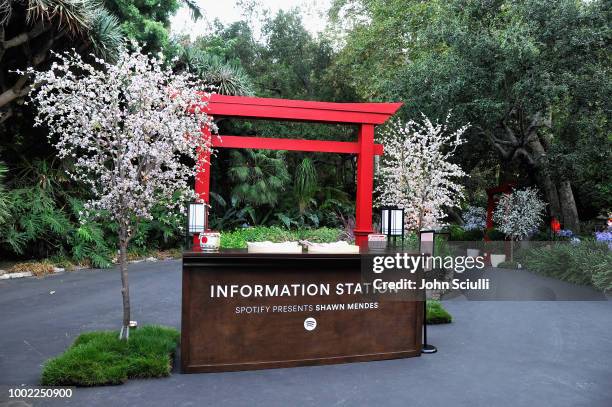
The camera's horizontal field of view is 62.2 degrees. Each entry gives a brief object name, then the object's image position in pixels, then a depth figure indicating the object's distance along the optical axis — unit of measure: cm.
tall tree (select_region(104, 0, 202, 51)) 1427
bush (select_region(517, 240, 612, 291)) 932
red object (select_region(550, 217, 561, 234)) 1330
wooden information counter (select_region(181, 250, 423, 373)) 453
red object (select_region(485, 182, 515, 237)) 1488
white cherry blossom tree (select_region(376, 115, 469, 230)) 845
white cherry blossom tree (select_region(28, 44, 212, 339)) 496
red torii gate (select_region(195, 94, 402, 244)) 967
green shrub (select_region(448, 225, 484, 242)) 1631
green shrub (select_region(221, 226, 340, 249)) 1262
